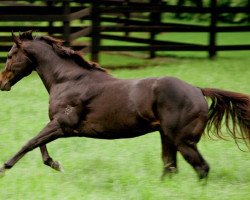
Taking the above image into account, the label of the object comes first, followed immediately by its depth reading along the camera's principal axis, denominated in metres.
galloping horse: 13.23
